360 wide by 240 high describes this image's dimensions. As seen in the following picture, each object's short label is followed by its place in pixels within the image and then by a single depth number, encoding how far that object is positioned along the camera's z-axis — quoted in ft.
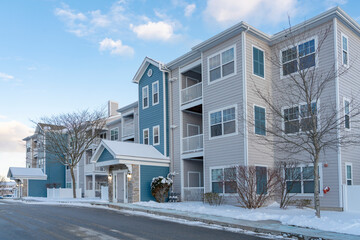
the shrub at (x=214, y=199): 59.88
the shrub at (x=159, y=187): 71.72
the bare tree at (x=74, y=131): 111.65
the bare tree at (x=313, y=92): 53.67
